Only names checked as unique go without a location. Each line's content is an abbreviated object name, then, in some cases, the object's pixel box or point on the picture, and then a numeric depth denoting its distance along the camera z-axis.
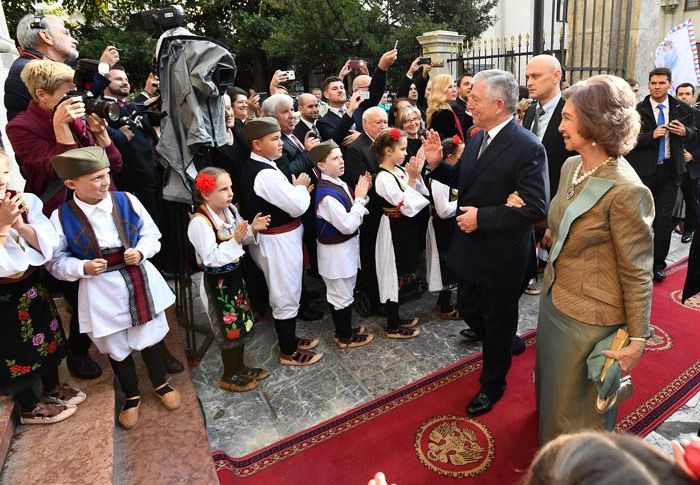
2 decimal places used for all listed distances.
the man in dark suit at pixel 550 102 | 3.61
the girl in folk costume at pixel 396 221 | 3.50
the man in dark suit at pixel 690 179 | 5.18
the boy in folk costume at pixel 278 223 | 3.11
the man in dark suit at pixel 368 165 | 3.79
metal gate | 7.23
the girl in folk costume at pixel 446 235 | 3.92
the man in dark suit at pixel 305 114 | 4.57
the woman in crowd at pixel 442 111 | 4.55
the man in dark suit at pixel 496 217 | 2.46
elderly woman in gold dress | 1.90
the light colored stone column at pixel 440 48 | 9.55
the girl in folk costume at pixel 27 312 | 2.22
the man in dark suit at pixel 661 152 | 4.61
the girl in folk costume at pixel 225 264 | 2.87
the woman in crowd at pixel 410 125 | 4.05
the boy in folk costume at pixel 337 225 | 3.32
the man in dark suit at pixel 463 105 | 5.21
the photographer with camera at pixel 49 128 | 2.63
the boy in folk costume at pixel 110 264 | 2.43
